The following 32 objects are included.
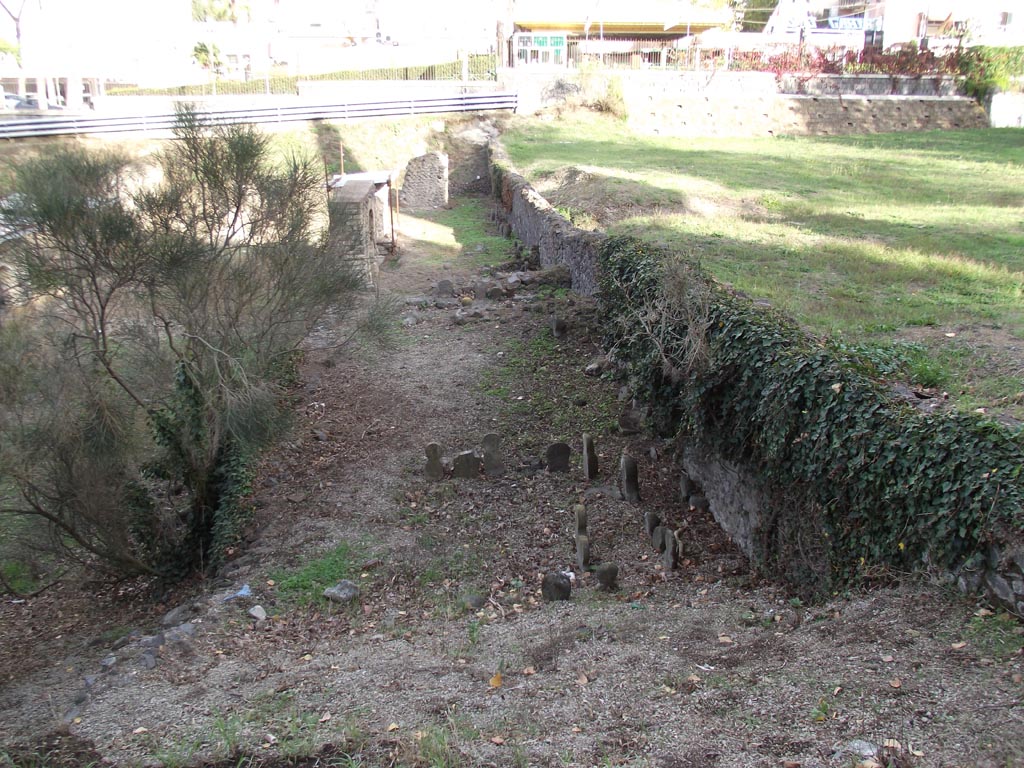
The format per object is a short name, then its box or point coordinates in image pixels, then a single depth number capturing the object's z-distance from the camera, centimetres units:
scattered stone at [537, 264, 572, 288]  1446
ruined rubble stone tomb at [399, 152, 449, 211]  2267
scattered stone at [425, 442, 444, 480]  917
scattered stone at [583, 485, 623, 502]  852
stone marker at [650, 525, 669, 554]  729
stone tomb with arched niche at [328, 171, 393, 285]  1046
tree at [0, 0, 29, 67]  4584
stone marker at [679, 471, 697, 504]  814
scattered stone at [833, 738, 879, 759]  382
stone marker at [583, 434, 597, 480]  888
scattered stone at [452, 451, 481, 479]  919
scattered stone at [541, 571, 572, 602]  672
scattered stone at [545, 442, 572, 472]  911
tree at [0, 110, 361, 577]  755
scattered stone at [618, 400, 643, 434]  966
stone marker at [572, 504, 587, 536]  765
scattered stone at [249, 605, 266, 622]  695
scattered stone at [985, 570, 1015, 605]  443
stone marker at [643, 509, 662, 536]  770
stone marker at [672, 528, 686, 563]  714
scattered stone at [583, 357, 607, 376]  1116
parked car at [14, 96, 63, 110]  3275
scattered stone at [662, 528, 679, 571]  706
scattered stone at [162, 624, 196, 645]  649
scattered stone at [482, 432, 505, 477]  920
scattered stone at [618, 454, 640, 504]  834
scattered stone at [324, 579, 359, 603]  713
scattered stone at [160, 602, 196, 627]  714
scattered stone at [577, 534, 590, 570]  730
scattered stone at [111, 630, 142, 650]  711
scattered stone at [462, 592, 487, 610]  685
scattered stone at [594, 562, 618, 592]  682
